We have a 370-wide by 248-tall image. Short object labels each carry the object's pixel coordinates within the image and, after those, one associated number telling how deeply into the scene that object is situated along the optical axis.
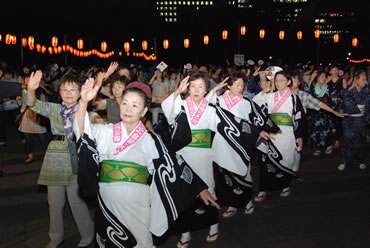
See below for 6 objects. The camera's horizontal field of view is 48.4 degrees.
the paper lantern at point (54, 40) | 26.69
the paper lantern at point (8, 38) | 23.98
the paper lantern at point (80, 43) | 28.61
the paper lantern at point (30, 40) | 24.72
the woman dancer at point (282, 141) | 6.33
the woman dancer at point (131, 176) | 3.28
